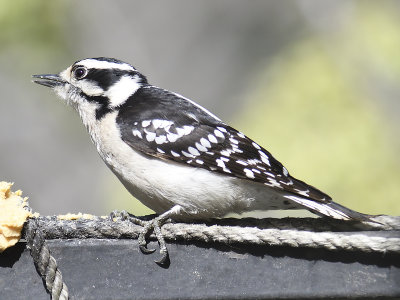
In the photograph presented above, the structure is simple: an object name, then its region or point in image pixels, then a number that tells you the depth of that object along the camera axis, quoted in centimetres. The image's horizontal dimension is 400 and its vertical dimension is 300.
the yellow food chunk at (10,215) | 568
